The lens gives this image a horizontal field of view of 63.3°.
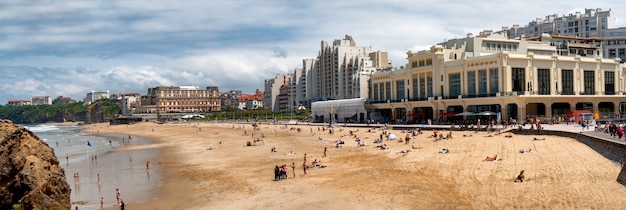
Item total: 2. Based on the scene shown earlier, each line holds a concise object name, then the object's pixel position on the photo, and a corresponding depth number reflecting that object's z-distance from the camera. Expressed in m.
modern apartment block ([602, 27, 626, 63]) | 109.19
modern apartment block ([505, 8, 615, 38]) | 115.12
